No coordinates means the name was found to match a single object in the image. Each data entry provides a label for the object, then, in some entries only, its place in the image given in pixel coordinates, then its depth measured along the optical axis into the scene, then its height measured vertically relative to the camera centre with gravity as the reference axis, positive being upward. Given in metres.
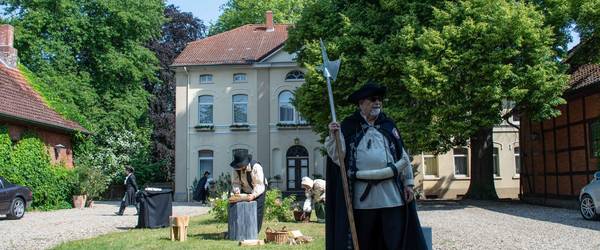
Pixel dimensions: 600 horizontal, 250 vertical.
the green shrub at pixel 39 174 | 23.89 -0.15
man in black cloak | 5.66 -0.15
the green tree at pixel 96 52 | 35.88 +6.77
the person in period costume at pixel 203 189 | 28.92 -0.93
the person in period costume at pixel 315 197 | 15.84 -0.74
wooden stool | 11.70 -1.05
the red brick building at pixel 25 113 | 24.22 +2.23
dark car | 19.16 -0.86
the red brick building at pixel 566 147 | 21.81 +0.64
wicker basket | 11.12 -1.18
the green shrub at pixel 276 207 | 16.02 -0.98
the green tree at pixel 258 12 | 47.93 +11.70
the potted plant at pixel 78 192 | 27.23 -0.93
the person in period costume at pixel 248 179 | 11.77 -0.20
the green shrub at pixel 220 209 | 14.94 -0.93
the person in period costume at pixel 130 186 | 22.97 -0.59
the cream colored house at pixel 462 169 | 36.59 -0.25
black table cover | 14.80 -0.90
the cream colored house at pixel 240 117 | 37.06 +2.97
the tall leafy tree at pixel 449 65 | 20.44 +3.33
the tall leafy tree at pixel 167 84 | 43.38 +5.81
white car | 15.64 -0.90
